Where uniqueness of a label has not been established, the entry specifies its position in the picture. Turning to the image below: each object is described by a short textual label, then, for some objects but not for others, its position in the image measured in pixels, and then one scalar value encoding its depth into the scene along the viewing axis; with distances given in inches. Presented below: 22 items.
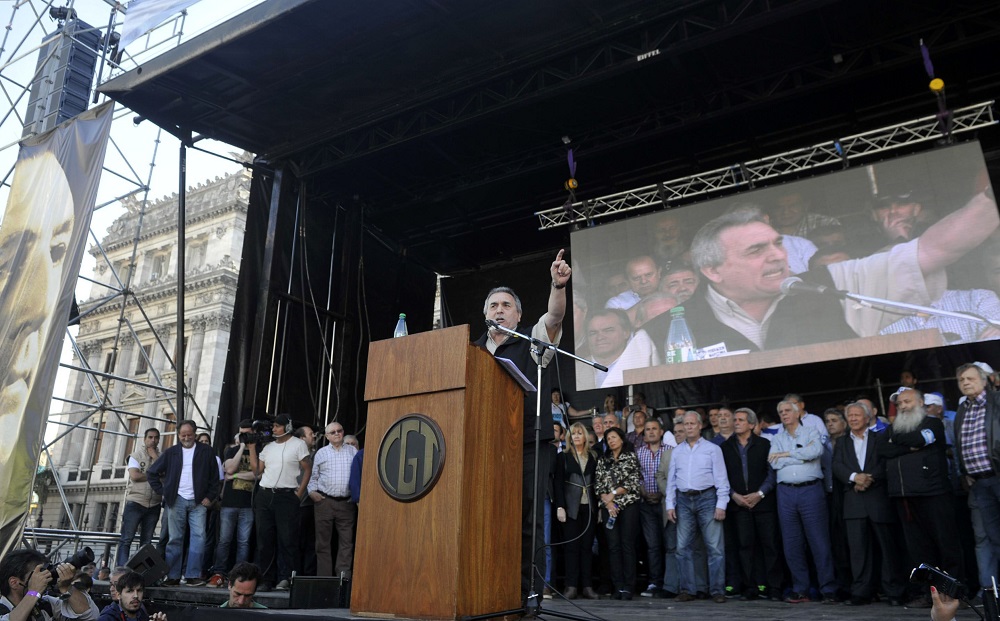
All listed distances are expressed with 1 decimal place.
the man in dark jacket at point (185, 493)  257.1
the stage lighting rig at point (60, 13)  377.1
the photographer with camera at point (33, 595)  140.2
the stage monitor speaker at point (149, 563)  192.7
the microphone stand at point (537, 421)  118.0
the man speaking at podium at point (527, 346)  121.5
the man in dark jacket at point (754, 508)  227.1
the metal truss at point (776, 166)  304.8
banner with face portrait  273.3
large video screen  275.0
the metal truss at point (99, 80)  364.2
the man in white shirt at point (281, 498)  246.8
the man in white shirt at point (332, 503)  249.1
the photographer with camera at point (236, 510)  255.0
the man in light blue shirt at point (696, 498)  226.8
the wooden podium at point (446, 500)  95.7
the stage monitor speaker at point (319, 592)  177.0
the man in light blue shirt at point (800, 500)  216.4
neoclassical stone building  1128.2
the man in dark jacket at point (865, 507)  203.3
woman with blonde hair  246.1
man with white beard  195.9
